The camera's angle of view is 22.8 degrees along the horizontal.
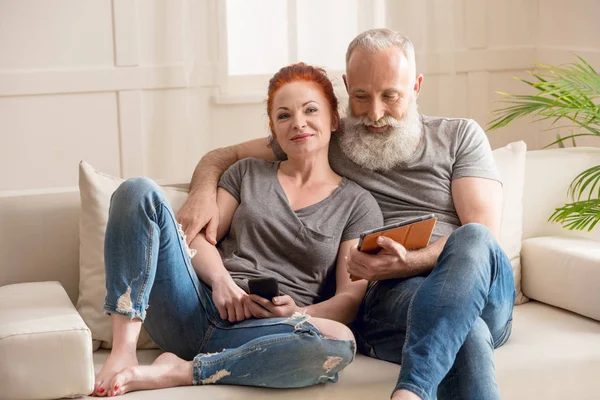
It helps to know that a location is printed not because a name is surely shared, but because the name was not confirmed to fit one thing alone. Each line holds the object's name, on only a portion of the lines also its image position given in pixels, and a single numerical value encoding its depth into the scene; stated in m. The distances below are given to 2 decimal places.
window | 7.38
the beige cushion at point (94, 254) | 4.01
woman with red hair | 3.51
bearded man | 3.34
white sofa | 3.34
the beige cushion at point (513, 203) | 4.60
